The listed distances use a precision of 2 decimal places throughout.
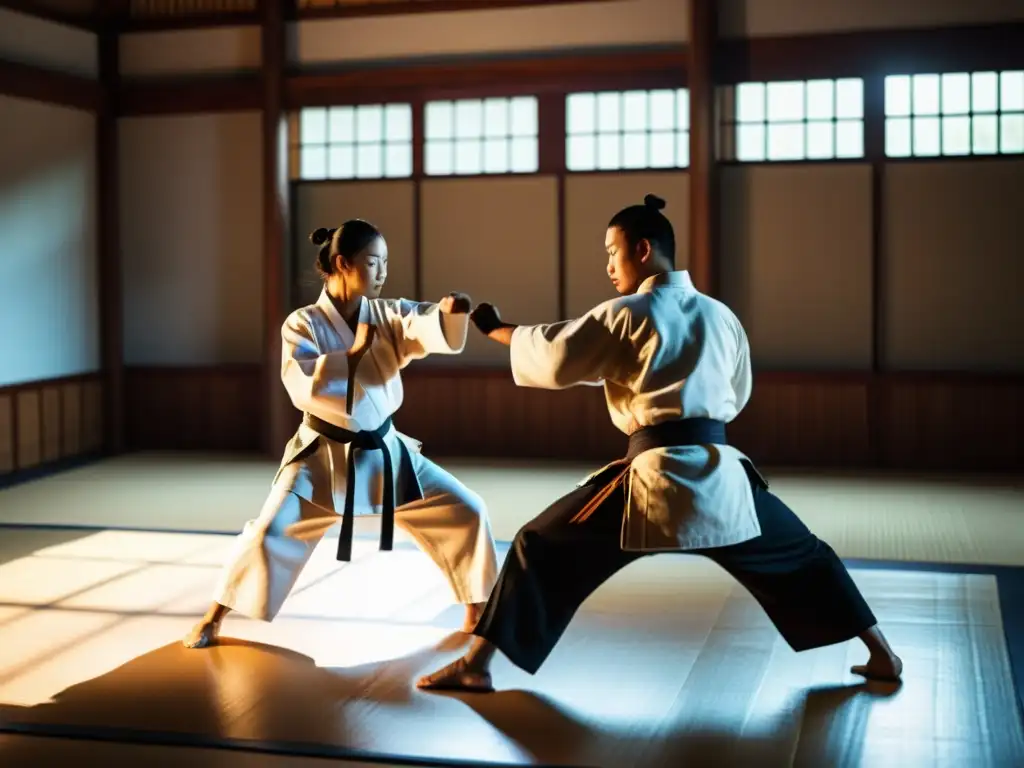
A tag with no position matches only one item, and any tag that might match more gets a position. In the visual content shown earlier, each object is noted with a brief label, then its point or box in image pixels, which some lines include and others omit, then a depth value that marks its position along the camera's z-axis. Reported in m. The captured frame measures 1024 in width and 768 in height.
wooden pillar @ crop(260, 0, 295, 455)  7.90
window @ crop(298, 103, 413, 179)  8.01
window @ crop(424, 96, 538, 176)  7.82
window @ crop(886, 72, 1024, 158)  7.09
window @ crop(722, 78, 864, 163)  7.32
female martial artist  3.63
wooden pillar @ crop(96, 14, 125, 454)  8.12
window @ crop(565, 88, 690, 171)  7.59
